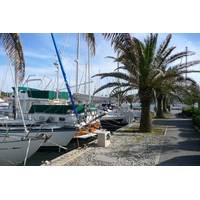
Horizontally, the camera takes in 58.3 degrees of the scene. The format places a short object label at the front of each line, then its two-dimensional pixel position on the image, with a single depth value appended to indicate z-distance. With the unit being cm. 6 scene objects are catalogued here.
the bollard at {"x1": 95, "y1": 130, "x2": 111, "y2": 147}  813
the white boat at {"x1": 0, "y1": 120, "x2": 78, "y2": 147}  959
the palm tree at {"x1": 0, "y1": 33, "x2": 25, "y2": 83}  542
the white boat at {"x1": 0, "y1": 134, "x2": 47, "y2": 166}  687
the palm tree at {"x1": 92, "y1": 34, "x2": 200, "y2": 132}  1056
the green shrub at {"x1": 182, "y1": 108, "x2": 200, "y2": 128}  1416
